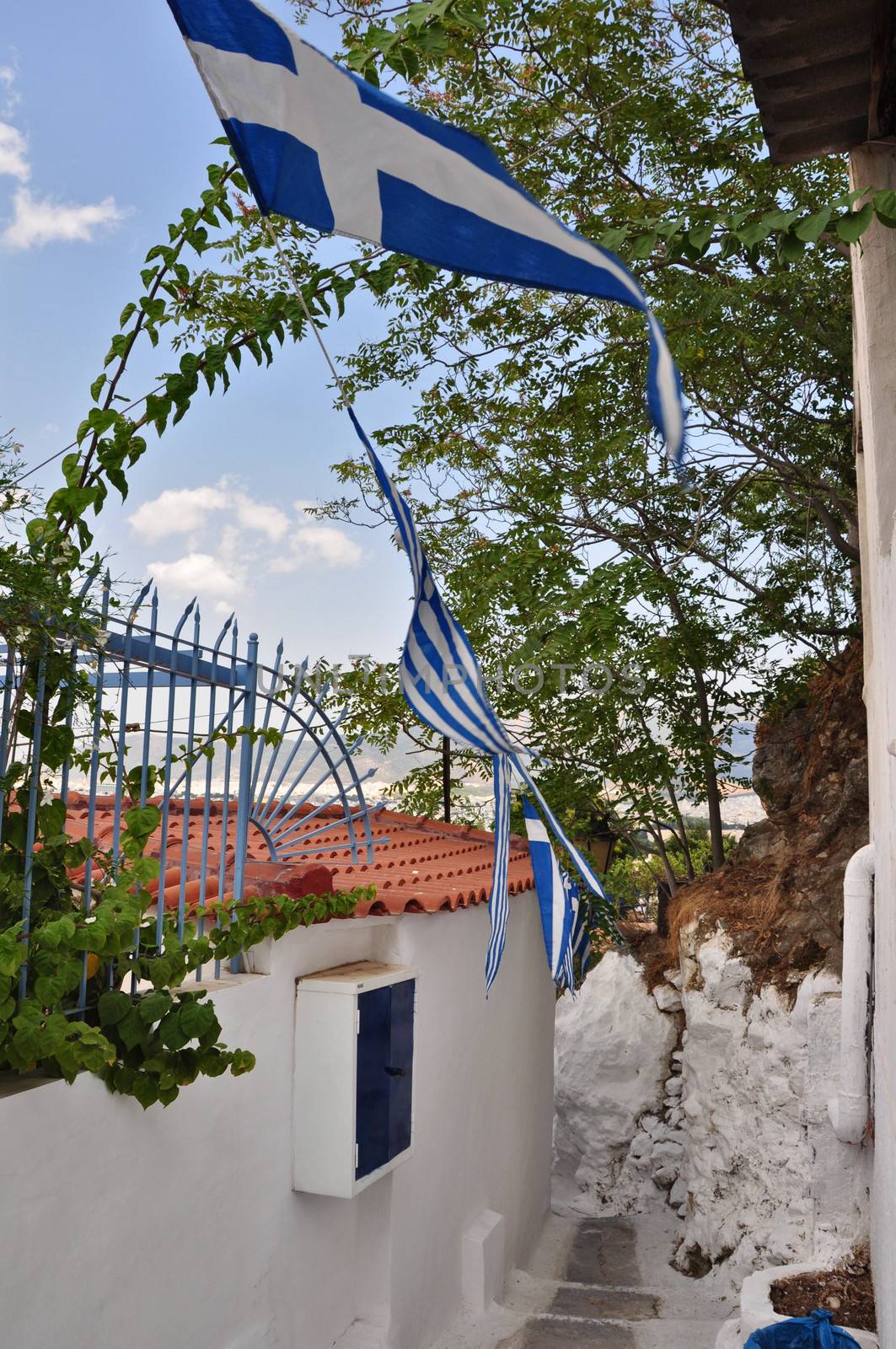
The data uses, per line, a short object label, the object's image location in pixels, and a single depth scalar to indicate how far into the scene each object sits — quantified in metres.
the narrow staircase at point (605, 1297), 6.75
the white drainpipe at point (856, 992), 5.69
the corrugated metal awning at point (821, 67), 3.79
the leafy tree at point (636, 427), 7.93
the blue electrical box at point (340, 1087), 4.54
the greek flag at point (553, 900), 6.02
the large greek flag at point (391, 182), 2.90
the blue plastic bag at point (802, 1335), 4.46
